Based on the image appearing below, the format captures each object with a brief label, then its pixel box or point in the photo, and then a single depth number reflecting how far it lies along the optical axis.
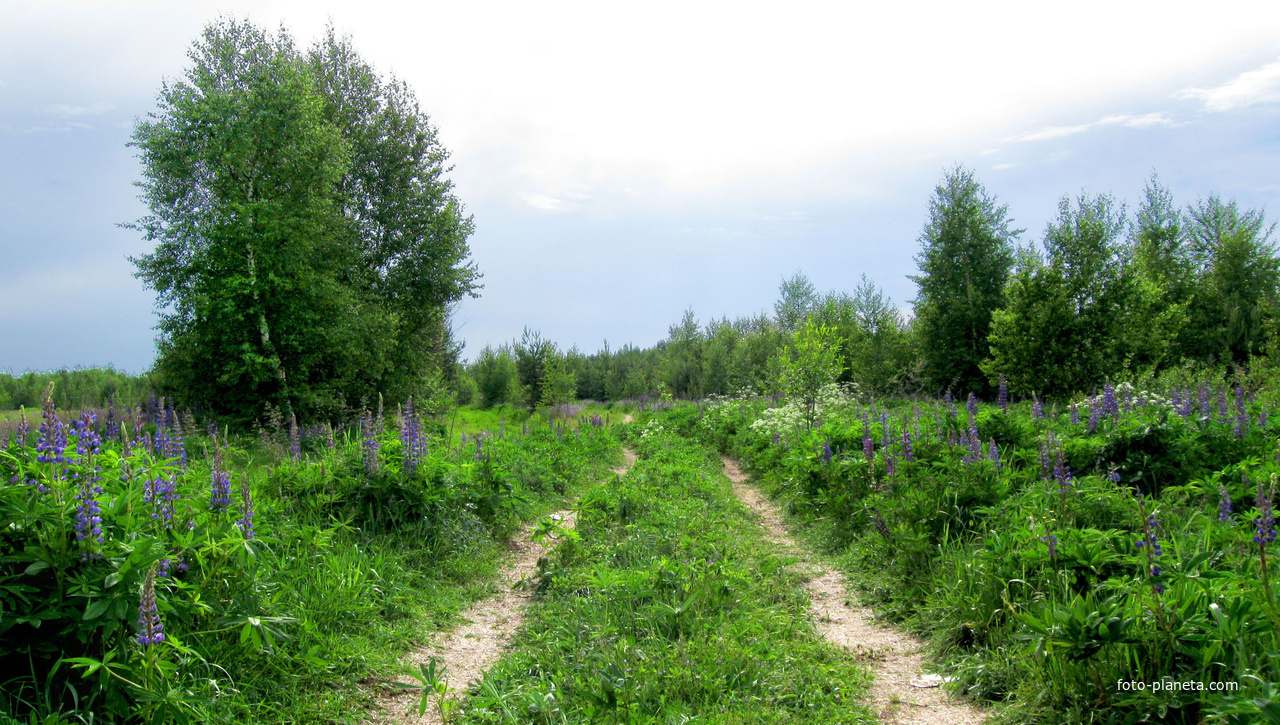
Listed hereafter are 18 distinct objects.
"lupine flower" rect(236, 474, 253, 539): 3.81
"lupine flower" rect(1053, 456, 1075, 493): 4.18
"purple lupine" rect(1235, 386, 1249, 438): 6.14
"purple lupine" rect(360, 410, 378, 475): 6.43
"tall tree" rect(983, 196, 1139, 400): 16.16
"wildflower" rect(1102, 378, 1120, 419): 7.53
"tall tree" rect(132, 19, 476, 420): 14.34
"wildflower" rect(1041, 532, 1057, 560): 3.84
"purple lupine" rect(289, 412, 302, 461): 6.86
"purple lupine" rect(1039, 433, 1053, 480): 5.44
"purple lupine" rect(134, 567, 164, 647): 2.64
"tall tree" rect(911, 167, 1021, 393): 28.58
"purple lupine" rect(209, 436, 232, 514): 4.38
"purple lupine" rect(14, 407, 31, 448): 3.42
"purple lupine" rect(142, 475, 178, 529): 3.54
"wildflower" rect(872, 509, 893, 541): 5.96
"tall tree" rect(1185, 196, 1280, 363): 28.88
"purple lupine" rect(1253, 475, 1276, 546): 2.89
